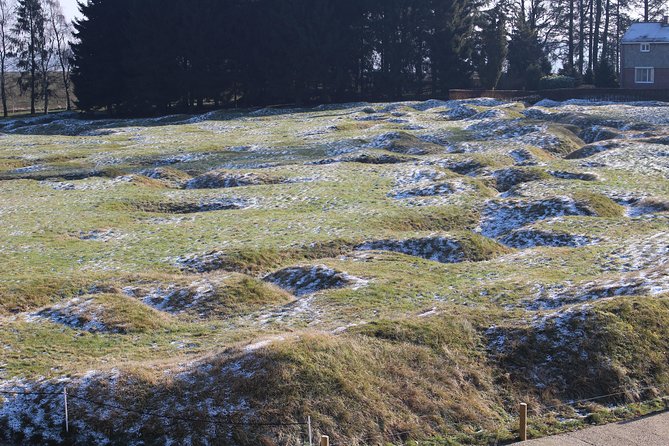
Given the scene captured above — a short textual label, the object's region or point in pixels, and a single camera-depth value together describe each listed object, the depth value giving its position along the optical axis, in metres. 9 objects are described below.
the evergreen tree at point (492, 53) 96.12
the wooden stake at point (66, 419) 13.84
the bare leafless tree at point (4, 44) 110.56
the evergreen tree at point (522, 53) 105.99
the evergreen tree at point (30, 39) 111.25
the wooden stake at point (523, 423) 13.28
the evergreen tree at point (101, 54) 99.44
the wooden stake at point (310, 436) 13.12
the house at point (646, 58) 93.25
